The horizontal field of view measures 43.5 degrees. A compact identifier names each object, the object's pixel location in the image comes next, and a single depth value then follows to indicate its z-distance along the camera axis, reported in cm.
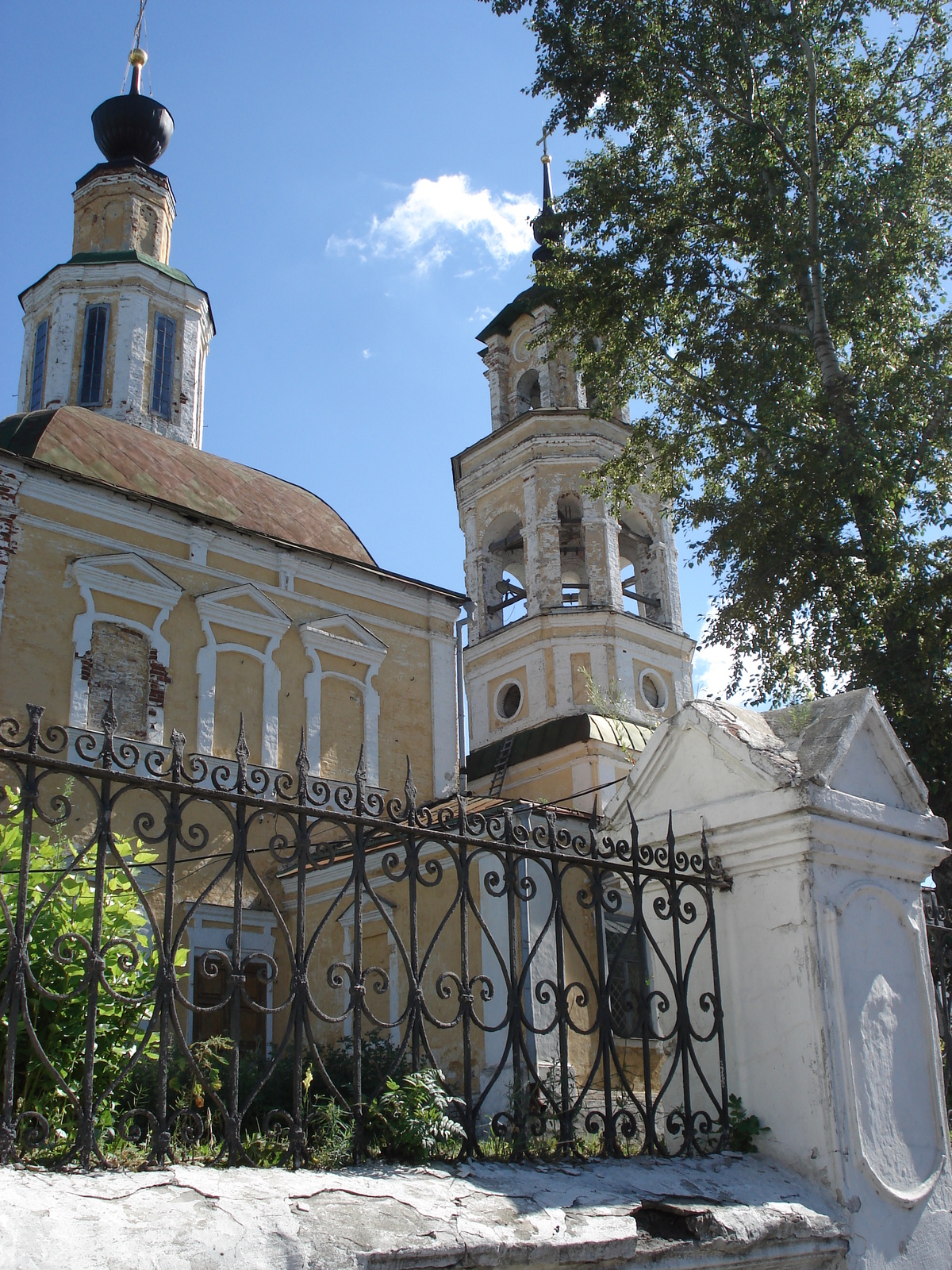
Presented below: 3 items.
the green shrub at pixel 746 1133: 385
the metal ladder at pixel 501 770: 1931
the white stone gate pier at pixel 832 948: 375
